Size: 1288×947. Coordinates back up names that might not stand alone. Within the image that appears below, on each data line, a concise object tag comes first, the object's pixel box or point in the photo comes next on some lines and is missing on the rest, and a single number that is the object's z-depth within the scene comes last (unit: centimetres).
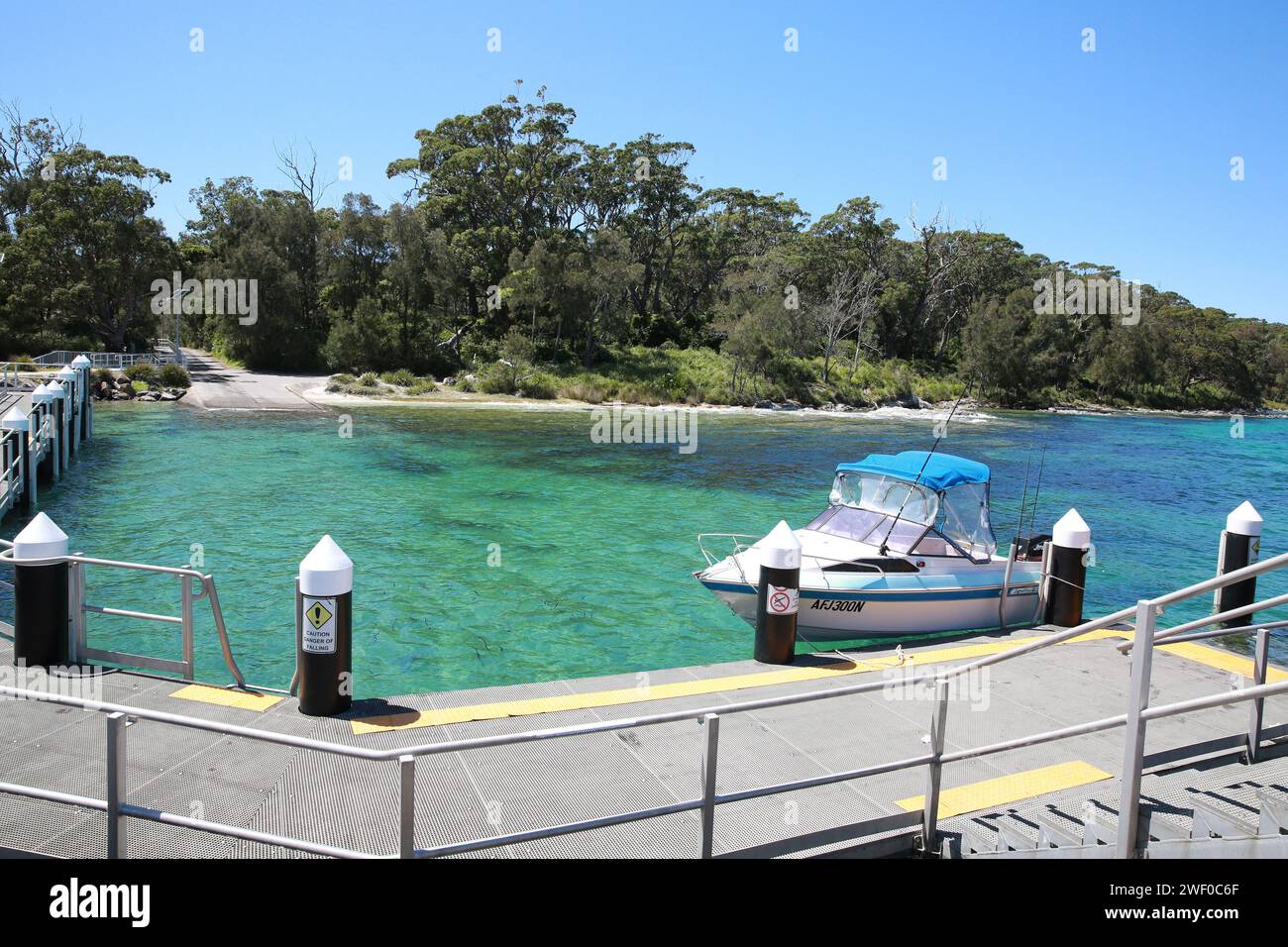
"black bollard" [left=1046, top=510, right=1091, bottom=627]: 1307
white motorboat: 1311
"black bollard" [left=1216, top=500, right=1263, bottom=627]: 1312
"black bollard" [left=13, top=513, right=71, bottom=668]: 823
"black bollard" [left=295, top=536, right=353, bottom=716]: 781
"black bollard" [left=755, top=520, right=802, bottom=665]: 1005
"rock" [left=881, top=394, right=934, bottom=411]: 7300
